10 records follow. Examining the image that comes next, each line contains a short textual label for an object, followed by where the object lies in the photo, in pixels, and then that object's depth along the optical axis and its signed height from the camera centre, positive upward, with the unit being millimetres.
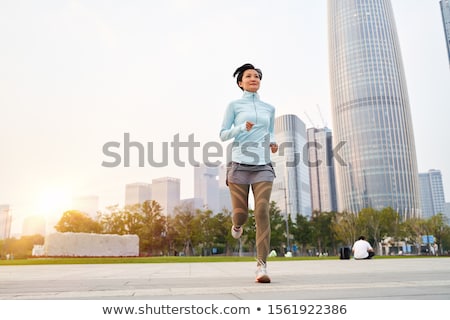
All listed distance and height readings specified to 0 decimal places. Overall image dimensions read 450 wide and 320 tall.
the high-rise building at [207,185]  159612 +22710
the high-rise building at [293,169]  136588 +25569
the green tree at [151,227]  56094 +1870
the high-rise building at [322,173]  167875 +27865
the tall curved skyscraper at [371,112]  122812 +41489
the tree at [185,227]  55791 +1655
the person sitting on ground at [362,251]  15055 -667
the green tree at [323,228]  63562 +1181
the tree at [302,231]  61756 +759
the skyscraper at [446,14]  99400 +57609
